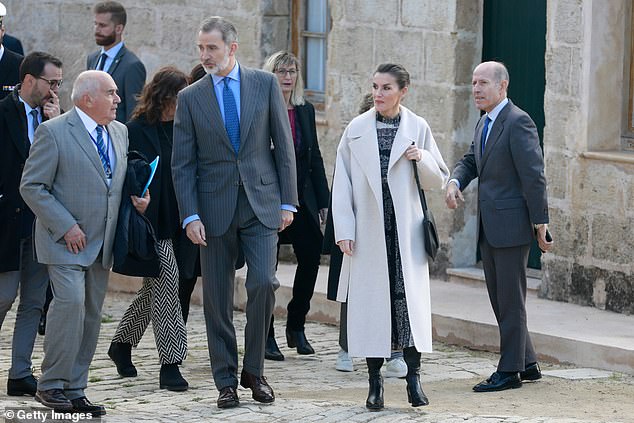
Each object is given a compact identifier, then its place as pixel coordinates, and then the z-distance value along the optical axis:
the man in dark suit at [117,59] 16.92
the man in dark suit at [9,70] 14.79
